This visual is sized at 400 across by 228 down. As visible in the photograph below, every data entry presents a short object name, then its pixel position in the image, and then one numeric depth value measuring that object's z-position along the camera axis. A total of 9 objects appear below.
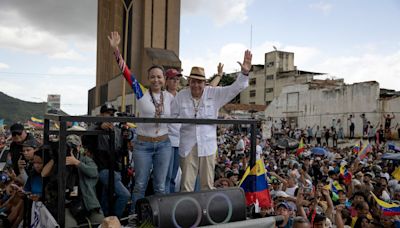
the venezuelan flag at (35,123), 18.34
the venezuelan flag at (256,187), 3.92
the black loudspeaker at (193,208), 2.94
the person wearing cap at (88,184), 3.56
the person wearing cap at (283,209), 5.34
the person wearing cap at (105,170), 4.04
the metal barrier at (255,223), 3.10
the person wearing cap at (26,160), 4.94
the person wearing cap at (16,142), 5.90
